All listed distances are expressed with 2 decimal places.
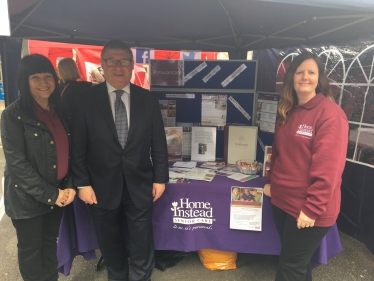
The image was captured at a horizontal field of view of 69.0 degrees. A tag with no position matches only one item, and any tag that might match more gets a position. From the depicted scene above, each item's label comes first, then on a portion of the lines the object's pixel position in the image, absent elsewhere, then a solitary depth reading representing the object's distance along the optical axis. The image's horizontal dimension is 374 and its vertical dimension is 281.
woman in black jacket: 1.34
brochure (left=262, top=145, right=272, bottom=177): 1.95
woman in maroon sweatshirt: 1.19
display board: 2.39
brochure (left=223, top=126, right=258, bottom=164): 2.24
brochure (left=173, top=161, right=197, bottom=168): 2.24
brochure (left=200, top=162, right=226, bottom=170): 2.21
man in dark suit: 1.50
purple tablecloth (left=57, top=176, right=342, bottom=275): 1.87
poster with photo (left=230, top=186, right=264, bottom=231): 1.84
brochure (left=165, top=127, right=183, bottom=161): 2.35
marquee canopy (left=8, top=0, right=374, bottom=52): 1.74
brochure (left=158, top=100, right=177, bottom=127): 2.50
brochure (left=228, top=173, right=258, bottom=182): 1.94
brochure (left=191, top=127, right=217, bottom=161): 2.36
